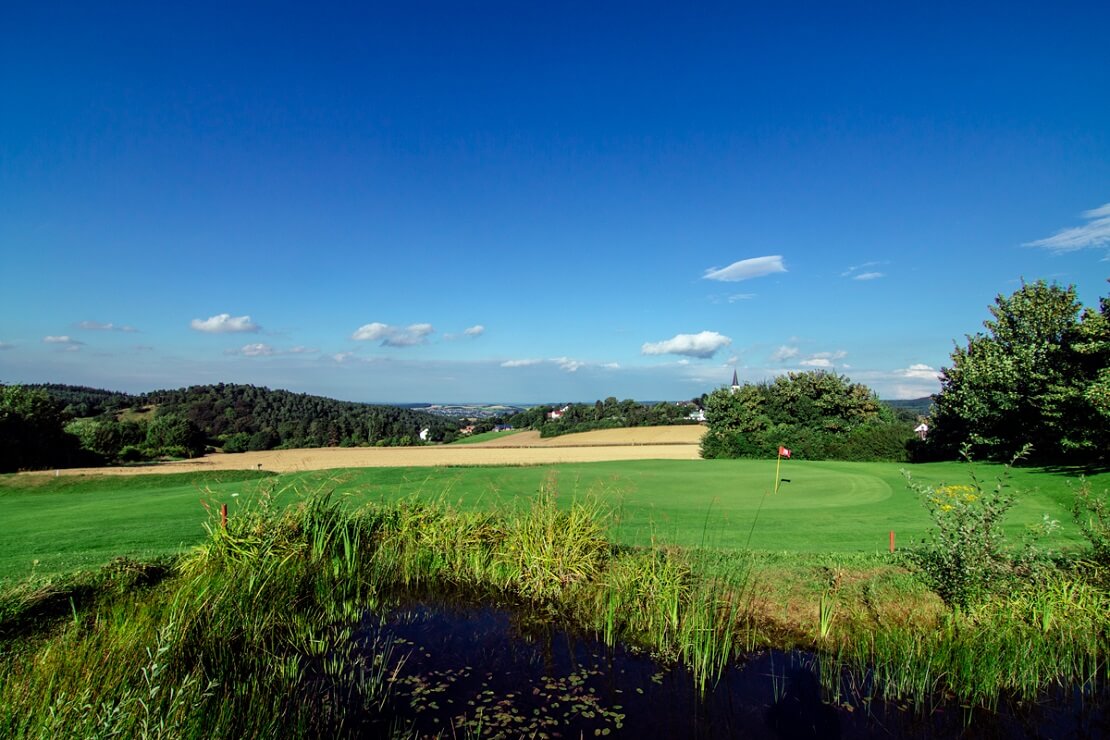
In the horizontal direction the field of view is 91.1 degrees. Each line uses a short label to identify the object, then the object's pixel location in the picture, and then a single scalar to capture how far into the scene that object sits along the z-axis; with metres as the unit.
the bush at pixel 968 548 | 6.17
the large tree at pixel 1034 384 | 19.22
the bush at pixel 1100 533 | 6.76
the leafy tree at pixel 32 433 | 26.82
